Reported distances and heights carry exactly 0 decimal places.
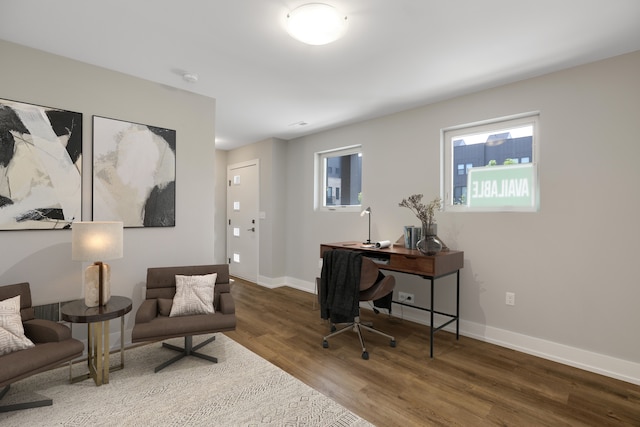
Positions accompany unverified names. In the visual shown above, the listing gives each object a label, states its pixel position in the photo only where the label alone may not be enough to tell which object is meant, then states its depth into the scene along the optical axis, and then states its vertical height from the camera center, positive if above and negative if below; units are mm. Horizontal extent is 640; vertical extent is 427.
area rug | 1941 -1260
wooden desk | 2838 -475
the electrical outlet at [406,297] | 3752 -1009
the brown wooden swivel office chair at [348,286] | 2924 -693
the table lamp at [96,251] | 2305 -297
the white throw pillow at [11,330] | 1944 -748
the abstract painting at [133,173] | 2814 +343
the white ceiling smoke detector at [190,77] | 2939 +1236
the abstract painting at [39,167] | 2393 +337
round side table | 2205 -770
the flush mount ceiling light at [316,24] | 1934 +1170
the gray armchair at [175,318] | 2398 -854
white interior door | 5594 -160
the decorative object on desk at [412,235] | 3375 -252
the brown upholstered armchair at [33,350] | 1813 -867
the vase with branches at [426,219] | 3035 -71
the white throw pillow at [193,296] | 2668 -728
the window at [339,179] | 4527 +489
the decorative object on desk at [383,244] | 3486 -363
